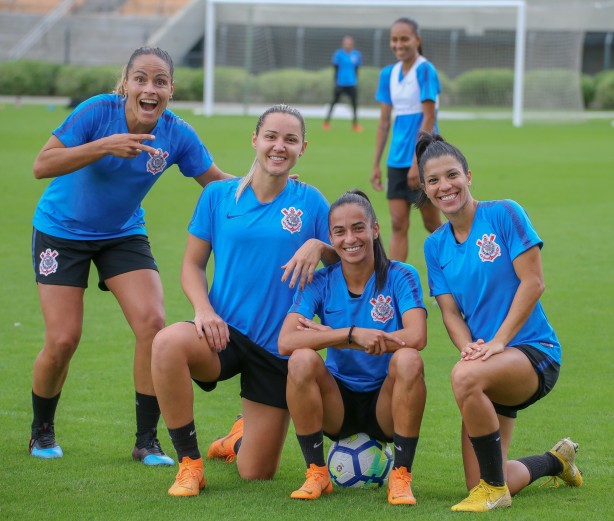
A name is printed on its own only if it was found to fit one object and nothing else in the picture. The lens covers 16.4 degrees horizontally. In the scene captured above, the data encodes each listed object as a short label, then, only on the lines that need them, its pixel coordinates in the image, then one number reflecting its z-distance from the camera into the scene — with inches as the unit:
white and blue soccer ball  374.6
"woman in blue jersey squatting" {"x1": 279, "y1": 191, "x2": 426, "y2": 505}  354.7
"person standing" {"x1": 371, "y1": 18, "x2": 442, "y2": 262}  742.0
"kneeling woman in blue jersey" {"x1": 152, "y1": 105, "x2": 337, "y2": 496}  385.2
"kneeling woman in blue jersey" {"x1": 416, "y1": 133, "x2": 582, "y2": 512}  345.5
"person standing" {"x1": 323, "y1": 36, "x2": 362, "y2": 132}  2155.5
